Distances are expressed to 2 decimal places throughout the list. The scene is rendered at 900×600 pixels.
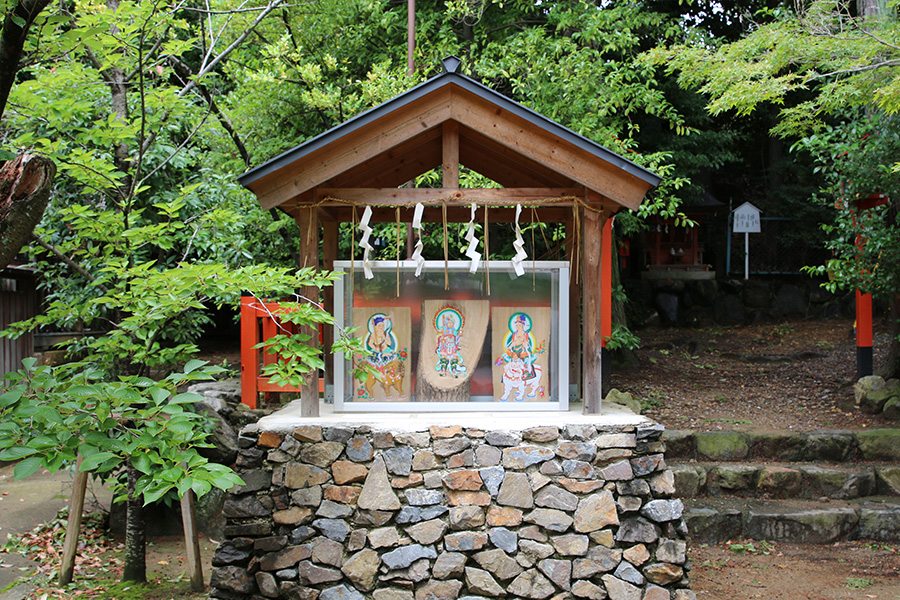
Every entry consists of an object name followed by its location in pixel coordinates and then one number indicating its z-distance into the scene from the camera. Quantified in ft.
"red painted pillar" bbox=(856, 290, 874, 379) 28.86
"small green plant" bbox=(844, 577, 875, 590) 18.43
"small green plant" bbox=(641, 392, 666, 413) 31.14
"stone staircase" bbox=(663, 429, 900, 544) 21.95
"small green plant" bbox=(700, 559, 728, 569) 20.15
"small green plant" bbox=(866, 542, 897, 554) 21.13
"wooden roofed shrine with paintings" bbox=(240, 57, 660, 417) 15.96
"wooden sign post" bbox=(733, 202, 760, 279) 52.06
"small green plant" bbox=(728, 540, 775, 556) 21.20
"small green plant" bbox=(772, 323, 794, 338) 46.70
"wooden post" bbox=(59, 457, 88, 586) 17.99
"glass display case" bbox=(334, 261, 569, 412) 17.37
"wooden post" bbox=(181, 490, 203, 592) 17.58
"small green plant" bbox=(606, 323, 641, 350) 28.55
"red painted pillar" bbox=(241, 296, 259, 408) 17.25
